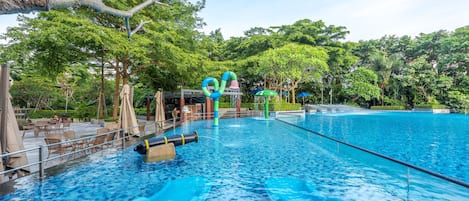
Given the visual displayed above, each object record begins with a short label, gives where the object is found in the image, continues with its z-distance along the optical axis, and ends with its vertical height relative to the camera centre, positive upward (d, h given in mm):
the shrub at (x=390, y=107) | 34381 -713
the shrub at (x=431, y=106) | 31369 -625
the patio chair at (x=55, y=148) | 6793 -1120
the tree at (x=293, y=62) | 23375 +3971
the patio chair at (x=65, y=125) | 12773 -877
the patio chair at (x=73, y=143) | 7514 -1067
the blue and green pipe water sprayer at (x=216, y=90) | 15417 +960
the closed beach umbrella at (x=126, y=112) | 8523 -182
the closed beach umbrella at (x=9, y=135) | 4246 -467
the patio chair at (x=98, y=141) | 7577 -1045
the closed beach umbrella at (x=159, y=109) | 13126 -141
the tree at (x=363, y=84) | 34906 +2716
